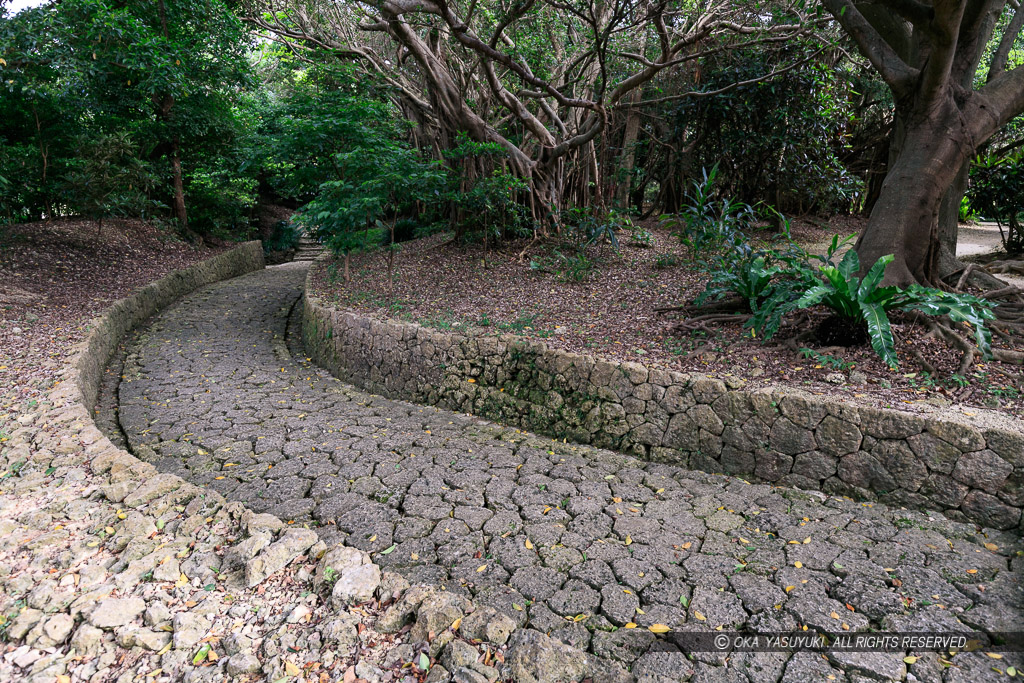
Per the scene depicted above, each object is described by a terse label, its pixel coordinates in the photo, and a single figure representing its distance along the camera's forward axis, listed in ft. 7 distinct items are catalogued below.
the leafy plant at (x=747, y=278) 14.61
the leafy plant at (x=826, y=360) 12.23
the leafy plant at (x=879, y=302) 11.62
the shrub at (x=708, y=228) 19.11
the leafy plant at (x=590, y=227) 22.74
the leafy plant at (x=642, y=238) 23.57
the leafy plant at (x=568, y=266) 20.92
